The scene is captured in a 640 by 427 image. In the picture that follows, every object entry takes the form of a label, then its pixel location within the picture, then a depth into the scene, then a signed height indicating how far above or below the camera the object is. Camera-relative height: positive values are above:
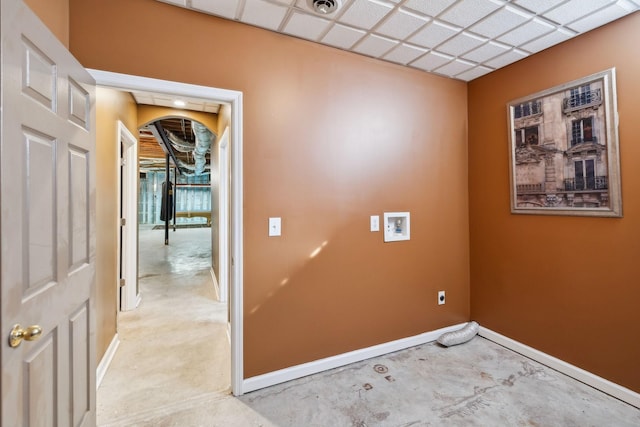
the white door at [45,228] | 0.92 -0.02
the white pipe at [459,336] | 2.65 -1.13
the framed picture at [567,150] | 1.97 +0.51
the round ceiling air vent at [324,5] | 1.72 +1.32
